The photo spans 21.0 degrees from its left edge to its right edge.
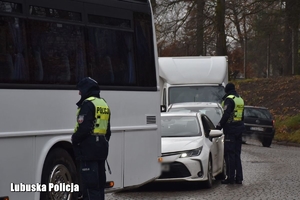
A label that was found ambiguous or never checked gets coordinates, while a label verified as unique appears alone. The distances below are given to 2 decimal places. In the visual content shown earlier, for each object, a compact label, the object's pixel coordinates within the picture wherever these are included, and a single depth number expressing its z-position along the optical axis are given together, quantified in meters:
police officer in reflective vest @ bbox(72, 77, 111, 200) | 9.45
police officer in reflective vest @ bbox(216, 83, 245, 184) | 16.03
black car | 33.34
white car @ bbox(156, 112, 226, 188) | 14.72
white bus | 9.42
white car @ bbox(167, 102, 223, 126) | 20.70
